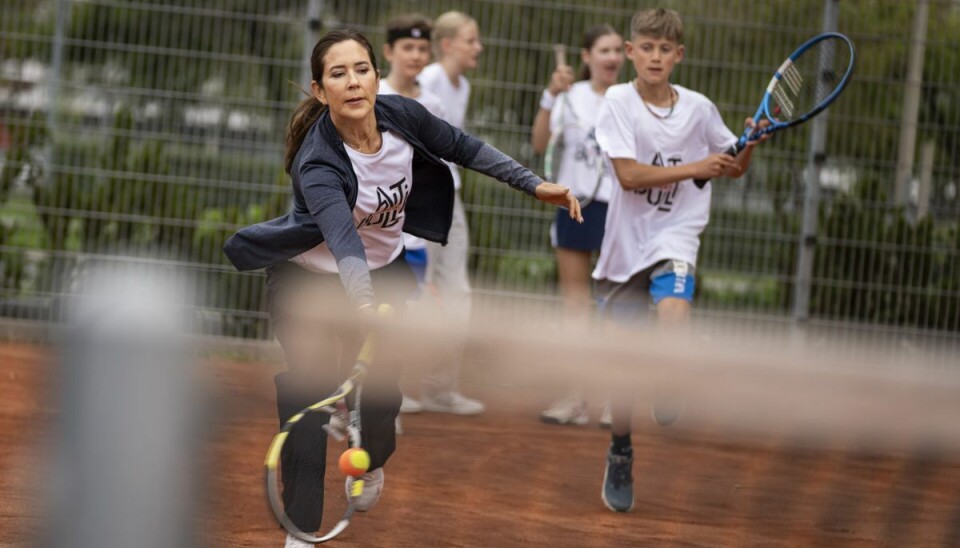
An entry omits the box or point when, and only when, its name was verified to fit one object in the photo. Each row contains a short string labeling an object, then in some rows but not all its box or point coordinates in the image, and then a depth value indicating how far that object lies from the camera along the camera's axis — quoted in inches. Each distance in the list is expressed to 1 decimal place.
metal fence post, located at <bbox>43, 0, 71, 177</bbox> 687.7
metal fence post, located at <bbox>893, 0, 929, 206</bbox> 679.1
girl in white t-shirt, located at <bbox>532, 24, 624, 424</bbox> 590.2
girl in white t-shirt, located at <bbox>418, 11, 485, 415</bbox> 596.1
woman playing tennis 321.4
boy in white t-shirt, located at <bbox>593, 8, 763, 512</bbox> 447.8
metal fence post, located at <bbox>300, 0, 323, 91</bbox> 689.9
